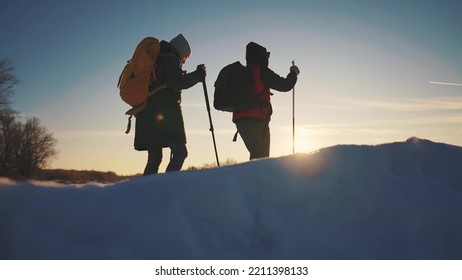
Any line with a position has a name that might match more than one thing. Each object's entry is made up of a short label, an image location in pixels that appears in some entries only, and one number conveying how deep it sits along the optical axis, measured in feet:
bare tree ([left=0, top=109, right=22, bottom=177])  100.32
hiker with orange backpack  17.08
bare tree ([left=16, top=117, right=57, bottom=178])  118.09
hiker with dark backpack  19.56
